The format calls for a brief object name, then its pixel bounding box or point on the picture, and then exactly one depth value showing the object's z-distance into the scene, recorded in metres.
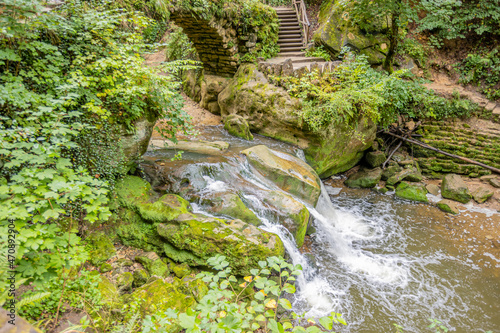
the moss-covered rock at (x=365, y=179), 8.38
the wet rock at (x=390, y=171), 8.63
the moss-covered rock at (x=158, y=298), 3.27
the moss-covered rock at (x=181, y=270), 4.12
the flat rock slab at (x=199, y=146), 6.52
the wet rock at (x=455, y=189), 7.63
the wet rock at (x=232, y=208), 4.84
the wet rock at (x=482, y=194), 7.59
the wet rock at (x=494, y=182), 8.04
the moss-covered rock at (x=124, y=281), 3.55
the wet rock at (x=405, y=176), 8.43
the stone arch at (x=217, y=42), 8.31
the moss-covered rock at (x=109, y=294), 3.11
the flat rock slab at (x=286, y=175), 6.12
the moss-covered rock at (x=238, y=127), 8.10
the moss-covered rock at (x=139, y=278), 3.78
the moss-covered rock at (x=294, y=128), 7.75
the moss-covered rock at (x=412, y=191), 7.80
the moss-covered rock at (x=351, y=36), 10.42
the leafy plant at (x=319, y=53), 10.49
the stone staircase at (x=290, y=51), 8.02
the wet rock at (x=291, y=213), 5.09
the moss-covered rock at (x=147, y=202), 4.44
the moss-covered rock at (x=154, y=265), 4.04
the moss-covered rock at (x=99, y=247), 3.80
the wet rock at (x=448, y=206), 7.26
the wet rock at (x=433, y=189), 8.14
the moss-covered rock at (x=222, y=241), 4.11
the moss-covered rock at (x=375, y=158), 8.79
